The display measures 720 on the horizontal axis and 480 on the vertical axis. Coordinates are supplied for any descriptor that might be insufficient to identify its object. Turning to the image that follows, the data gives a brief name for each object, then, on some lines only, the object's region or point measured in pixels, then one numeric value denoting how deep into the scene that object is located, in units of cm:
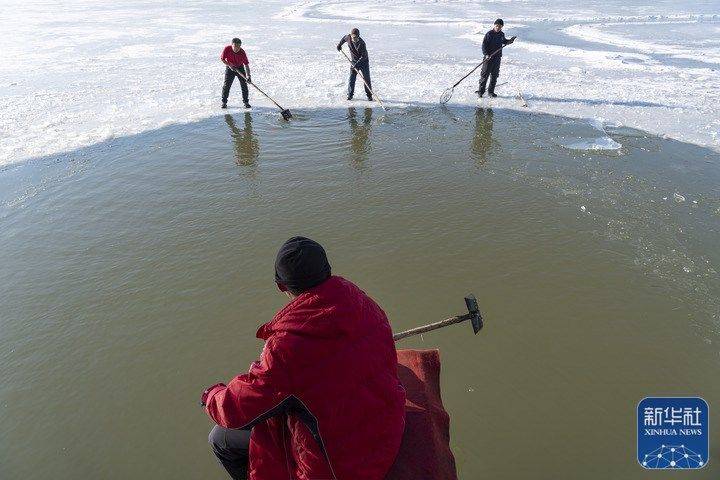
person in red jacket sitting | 175
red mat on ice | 208
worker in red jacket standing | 923
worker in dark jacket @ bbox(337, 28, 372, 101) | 979
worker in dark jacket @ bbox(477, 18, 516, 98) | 959
